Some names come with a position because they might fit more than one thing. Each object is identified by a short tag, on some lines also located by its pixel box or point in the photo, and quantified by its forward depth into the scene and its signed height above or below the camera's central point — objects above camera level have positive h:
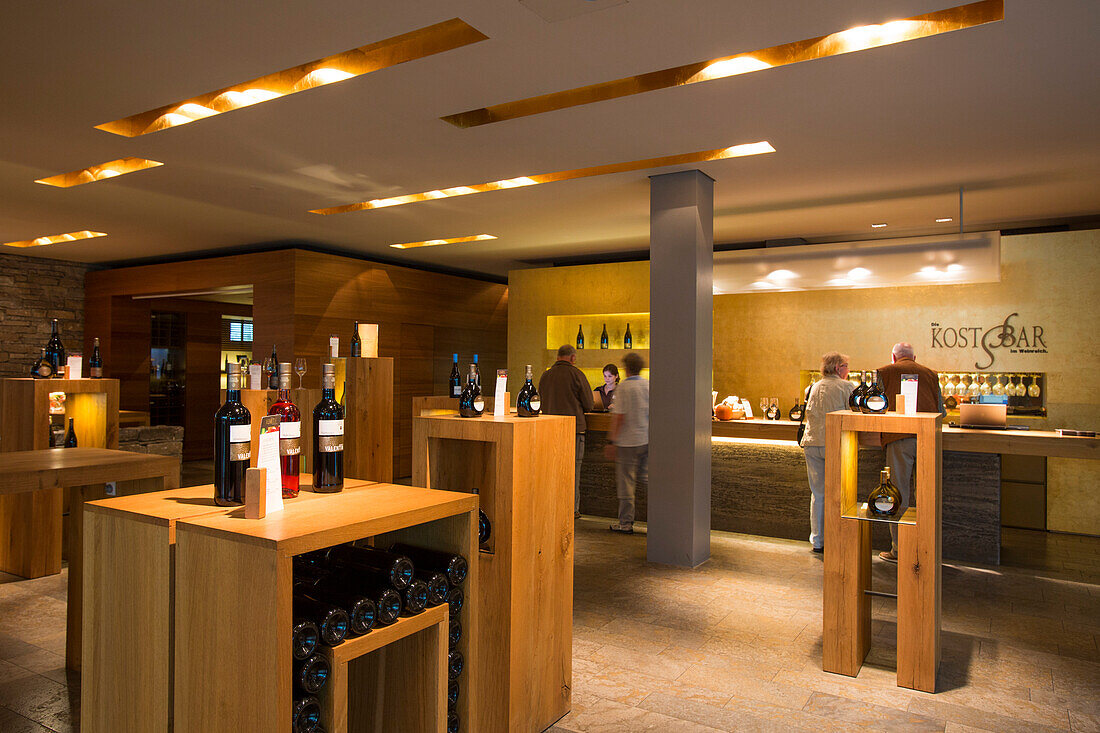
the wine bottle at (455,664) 2.32 -0.94
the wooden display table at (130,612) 1.82 -0.64
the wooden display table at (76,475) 2.97 -0.46
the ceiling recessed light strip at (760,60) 3.02 +1.50
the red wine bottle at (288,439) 2.15 -0.21
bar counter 5.36 -0.88
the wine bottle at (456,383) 4.21 -0.07
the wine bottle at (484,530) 2.67 -0.58
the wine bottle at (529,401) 2.98 -0.12
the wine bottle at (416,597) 2.06 -0.65
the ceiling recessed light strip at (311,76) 3.26 +1.51
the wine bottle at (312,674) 1.74 -0.74
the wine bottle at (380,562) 2.07 -0.57
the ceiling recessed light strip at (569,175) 4.80 +1.50
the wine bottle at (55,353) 5.55 +0.12
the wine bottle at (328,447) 2.29 -0.25
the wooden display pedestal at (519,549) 2.61 -0.67
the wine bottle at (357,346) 4.30 +0.15
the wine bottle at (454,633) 2.33 -0.85
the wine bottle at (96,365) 5.58 +0.03
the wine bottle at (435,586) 2.15 -0.65
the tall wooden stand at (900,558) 3.31 -0.87
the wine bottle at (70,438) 5.21 -0.50
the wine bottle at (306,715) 1.73 -0.84
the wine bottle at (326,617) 1.80 -0.62
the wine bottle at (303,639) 1.74 -0.65
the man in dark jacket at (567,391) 6.65 -0.17
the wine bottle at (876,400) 3.55 -0.12
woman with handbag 5.56 -0.33
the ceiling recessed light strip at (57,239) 8.23 +1.52
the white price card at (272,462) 1.90 -0.24
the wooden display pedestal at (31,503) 4.94 -0.93
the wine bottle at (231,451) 2.02 -0.23
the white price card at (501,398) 2.94 -0.11
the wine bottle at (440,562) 2.26 -0.61
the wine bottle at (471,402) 2.97 -0.12
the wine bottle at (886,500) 3.47 -0.60
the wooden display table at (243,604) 1.62 -0.55
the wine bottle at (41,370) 5.30 -0.01
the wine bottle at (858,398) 3.70 -0.12
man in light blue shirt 6.37 -0.53
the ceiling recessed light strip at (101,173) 5.25 +1.50
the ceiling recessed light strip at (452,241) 8.16 +1.53
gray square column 5.21 +0.03
